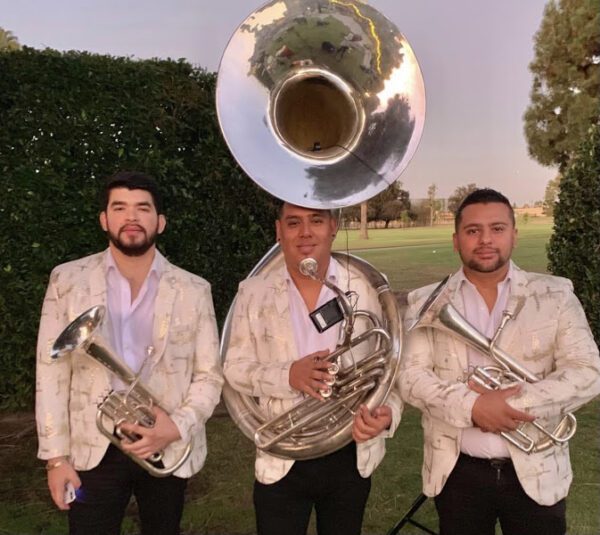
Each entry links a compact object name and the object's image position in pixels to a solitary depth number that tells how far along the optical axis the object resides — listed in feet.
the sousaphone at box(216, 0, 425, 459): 6.42
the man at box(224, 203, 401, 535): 6.47
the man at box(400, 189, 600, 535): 6.13
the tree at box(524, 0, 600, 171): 39.68
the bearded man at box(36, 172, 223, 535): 6.29
